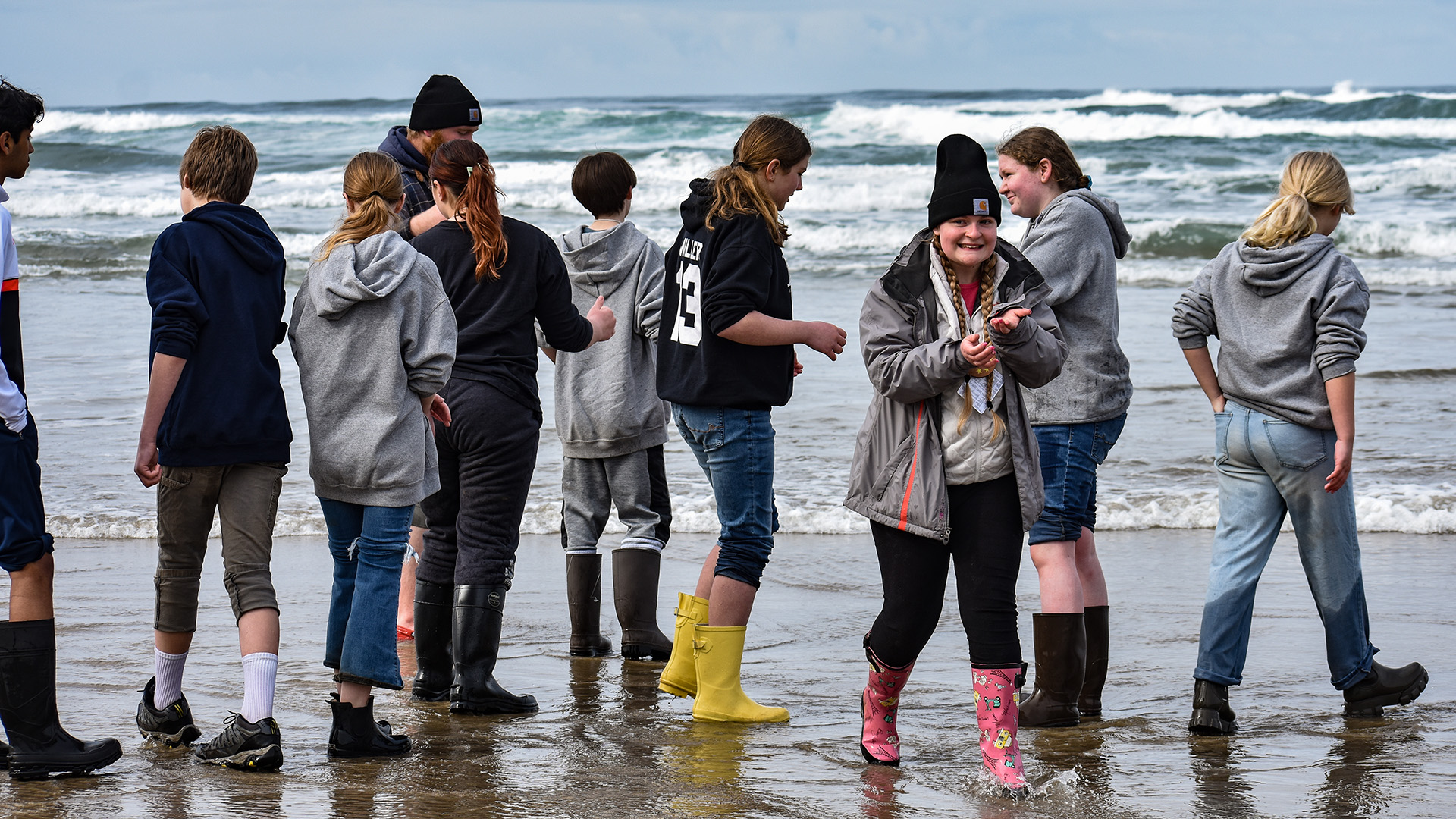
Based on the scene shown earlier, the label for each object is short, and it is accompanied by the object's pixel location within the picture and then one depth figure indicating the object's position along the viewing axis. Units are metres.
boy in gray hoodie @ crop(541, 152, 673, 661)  9.95
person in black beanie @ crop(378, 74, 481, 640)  9.87
